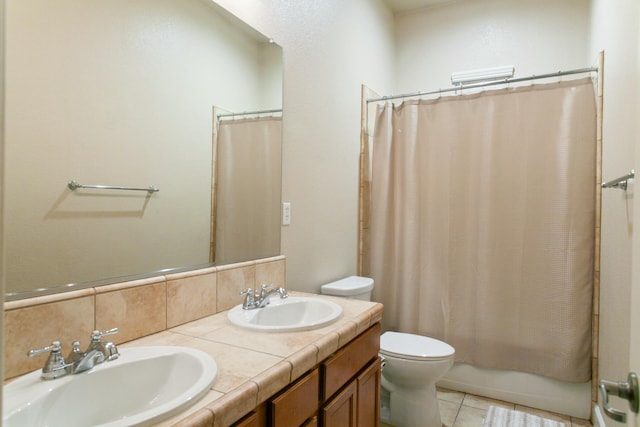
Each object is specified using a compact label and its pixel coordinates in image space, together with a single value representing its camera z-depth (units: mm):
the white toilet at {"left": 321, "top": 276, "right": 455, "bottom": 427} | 1993
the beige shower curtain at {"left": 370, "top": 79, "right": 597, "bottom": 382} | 2234
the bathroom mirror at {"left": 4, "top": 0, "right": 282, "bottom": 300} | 945
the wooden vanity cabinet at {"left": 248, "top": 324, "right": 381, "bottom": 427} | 997
